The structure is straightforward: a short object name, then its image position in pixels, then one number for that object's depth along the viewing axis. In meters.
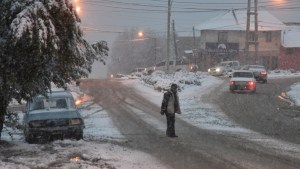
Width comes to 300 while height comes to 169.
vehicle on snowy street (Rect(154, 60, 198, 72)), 72.69
